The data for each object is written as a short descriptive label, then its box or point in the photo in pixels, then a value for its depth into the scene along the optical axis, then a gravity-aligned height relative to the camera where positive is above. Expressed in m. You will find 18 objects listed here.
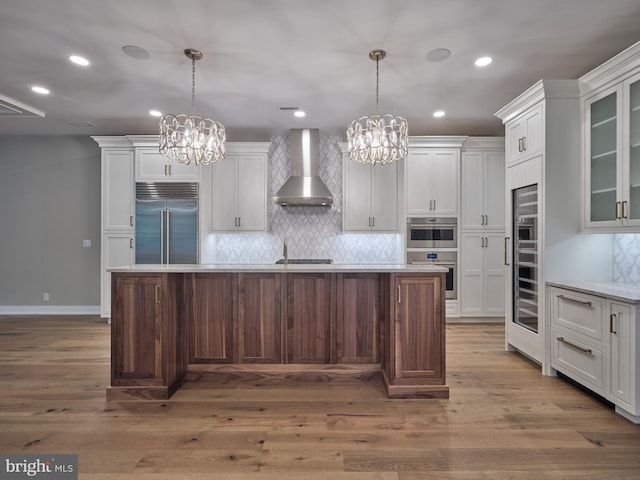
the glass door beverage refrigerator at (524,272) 3.30 -0.31
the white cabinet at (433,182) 5.07 +0.82
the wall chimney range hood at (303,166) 5.03 +1.07
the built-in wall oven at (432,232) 5.05 +0.11
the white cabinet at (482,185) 5.08 +0.78
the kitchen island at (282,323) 2.98 -0.69
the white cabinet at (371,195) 5.17 +0.65
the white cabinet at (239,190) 5.17 +0.72
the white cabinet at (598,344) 2.30 -0.76
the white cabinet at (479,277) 5.05 -0.52
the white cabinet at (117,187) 5.08 +0.75
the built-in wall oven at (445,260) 5.04 -0.29
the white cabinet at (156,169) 5.02 +0.99
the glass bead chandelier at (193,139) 3.05 +0.89
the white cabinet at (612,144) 2.67 +0.76
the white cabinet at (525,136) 3.24 +1.01
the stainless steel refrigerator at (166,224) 4.94 +0.22
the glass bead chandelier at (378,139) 3.04 +0.87
